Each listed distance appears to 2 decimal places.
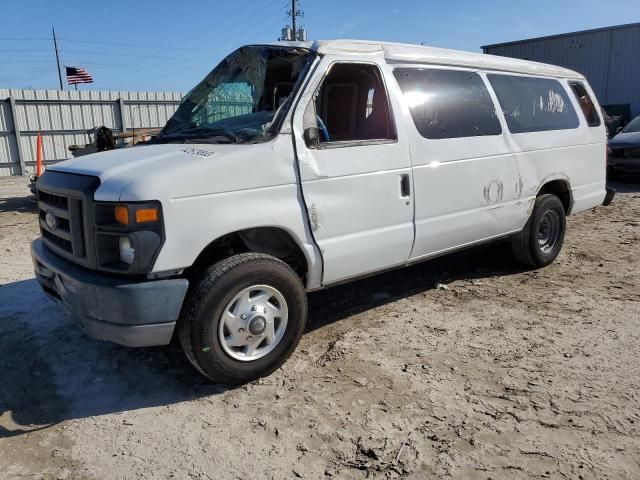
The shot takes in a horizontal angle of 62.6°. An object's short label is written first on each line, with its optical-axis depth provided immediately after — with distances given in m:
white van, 2.92
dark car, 11.42
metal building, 19.92
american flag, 21.78
